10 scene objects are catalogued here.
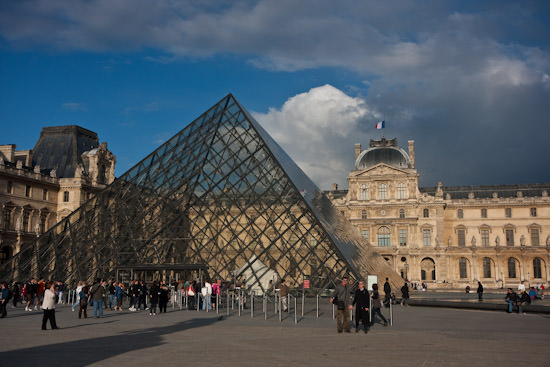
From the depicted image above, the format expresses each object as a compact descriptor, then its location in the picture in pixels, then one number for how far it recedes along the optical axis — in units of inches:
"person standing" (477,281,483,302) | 1208.9
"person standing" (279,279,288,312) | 656.4
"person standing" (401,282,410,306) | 957.2
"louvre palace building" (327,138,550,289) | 2743.6
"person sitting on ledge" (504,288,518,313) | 799.7
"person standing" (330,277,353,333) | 478.6
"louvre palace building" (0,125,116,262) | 1769.2
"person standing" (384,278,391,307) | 793.2
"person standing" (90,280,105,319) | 622.8
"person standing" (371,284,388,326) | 542.5
